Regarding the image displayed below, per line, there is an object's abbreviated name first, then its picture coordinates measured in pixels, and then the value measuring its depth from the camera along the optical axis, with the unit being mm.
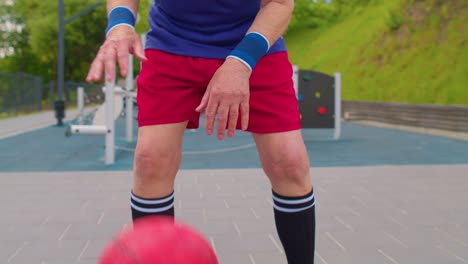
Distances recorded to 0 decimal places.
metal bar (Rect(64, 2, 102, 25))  20283
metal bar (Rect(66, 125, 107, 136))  7629
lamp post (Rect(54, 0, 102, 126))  16453
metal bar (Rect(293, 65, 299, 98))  10229
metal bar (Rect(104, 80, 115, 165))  7444
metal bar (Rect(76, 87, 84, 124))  13016
